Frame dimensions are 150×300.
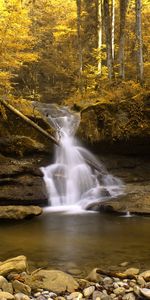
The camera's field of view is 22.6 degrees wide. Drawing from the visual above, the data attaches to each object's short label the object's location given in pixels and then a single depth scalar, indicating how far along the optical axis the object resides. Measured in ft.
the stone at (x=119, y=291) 17.79
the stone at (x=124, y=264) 22.23
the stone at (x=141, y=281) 18.73
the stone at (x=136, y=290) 17.45
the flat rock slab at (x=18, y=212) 34.06
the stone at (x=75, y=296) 17.25
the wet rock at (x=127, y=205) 36.96
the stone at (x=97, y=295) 17.14
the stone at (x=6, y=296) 16.54
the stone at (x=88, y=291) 17.62
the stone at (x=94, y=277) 19.22
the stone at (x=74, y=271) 21.18
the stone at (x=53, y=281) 18.15
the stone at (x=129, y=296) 17.23
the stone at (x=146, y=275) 19.26
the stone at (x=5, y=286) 17.56
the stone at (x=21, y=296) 16.78
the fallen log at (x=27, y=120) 38.64
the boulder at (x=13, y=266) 19.24
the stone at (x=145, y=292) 16.98
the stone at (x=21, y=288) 17.61
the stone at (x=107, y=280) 19.04
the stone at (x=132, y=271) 20.22
